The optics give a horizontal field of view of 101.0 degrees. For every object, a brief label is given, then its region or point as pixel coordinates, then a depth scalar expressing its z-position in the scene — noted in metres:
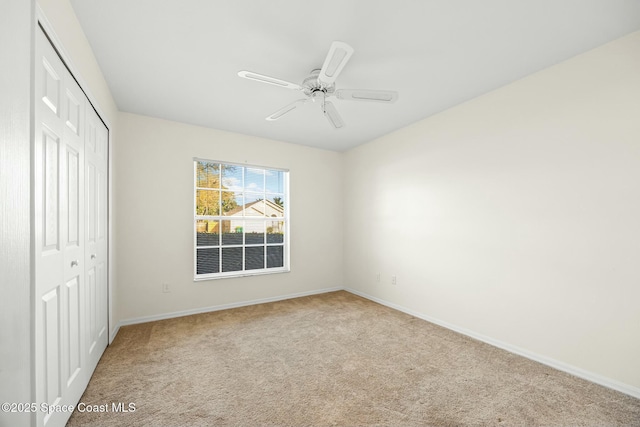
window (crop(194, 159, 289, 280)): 3.83
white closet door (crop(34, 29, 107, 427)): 1.24
